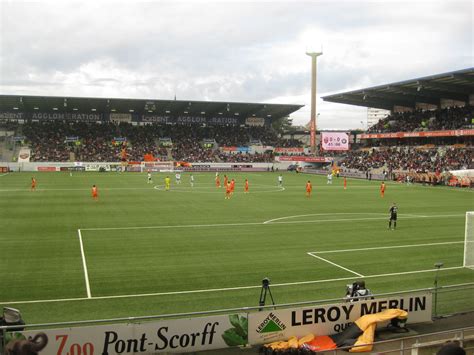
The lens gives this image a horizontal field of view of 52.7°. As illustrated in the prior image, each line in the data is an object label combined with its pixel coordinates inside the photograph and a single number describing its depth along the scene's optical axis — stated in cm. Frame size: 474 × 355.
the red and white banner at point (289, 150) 10500
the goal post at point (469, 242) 1906
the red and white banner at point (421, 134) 6968
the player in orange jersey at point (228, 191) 4134
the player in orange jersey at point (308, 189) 4381
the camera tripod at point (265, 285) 1211
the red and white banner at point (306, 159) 9625
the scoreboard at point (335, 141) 8450
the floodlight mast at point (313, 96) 10269
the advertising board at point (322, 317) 1071
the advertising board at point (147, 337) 929
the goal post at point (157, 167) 8625
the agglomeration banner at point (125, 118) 9888
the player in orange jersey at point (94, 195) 3800
